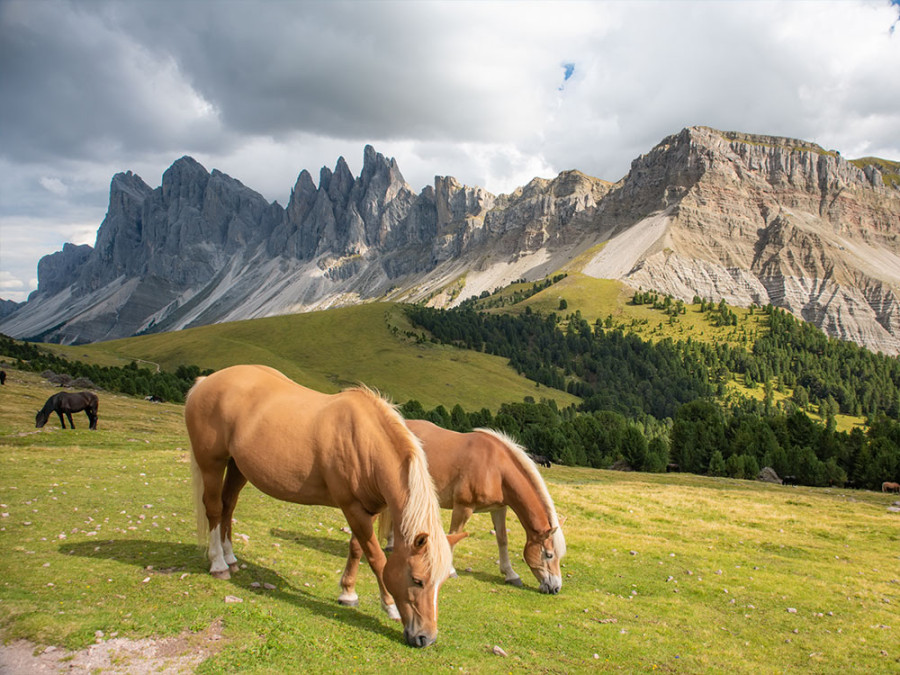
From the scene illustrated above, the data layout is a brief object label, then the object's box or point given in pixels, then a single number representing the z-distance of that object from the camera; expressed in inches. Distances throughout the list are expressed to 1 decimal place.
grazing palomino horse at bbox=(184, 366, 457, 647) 365.1
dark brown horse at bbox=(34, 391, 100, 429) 1414.9
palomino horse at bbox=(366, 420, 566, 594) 552.7
